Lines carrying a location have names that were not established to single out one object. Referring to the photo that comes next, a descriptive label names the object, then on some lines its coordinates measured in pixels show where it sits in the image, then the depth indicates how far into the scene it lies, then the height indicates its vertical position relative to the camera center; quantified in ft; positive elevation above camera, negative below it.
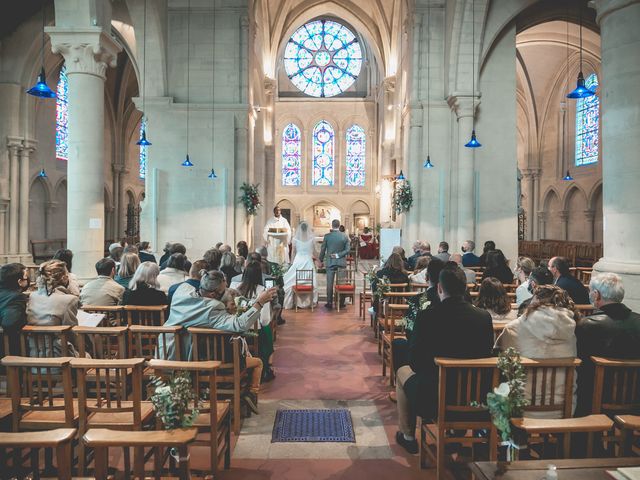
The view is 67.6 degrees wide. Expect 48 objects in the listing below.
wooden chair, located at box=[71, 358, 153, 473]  8.59 -3.52
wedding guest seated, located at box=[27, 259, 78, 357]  11.98 -1.89
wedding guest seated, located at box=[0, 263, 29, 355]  10.93 -1.79
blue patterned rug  12.08 -5.23
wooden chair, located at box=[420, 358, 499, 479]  9.23 -3.44
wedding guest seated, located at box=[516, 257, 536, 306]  16.51 -1.63
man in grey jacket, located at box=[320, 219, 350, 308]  31.73 -1.36
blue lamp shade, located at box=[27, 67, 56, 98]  21.74 +6.52
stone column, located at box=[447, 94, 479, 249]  38.91 +4.83
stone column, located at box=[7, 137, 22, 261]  45.10 +3.47
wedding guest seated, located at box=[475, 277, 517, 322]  12.07 -1.68
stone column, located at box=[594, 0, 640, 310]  20.17 +4.02
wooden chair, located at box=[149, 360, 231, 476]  9.05 -3.84
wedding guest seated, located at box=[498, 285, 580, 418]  9.80 -2.00
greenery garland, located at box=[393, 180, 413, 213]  42.54 +3.13
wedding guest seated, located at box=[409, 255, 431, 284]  21.39 -1.79
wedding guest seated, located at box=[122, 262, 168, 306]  14.89 -1.91
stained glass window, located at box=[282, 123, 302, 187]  100.53 +16.01
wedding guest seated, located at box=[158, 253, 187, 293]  17.74 -1.61
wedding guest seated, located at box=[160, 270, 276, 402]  11.57 -1.99
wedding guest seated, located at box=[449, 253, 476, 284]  21.29 -1.93
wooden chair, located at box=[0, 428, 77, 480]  6.07 -2.74
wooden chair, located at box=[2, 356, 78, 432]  8.68 -3.48
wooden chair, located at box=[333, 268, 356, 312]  30.40 -3.76
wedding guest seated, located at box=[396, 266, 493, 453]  9.73 -2.13
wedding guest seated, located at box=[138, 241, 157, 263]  27.68 -1.53
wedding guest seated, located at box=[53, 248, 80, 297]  17.61 -1.13
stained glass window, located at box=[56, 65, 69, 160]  61.82 +14.55
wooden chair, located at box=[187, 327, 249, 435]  11.41 -3.16
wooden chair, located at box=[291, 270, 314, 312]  31.07 -3.50
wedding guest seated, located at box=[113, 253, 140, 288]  17.81 -1.44
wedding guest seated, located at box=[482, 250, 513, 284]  21.76 -1.62
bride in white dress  31.83 -1.75
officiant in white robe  35.63 -0.46
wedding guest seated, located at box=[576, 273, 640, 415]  9.82 -2.05
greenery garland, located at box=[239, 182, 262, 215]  42.06 +2.95
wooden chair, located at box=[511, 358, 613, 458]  9.18 -3.12
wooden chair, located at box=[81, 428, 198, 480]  6.61 -3.04
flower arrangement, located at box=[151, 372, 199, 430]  7.30 -2.68
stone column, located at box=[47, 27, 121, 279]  24.76 +4.95
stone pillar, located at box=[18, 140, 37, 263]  45.96 +2.96
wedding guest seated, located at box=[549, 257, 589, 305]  16.20 -1.65
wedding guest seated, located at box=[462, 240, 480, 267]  27.86 -1.41
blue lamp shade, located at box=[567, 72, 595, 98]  23.08 +7.08
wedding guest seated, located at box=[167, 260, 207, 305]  12.66 -1.53
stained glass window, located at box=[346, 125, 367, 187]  100.42 +16.14
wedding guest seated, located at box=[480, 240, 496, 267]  27.73 -0.89
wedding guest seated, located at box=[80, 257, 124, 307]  15.75 -2.03
